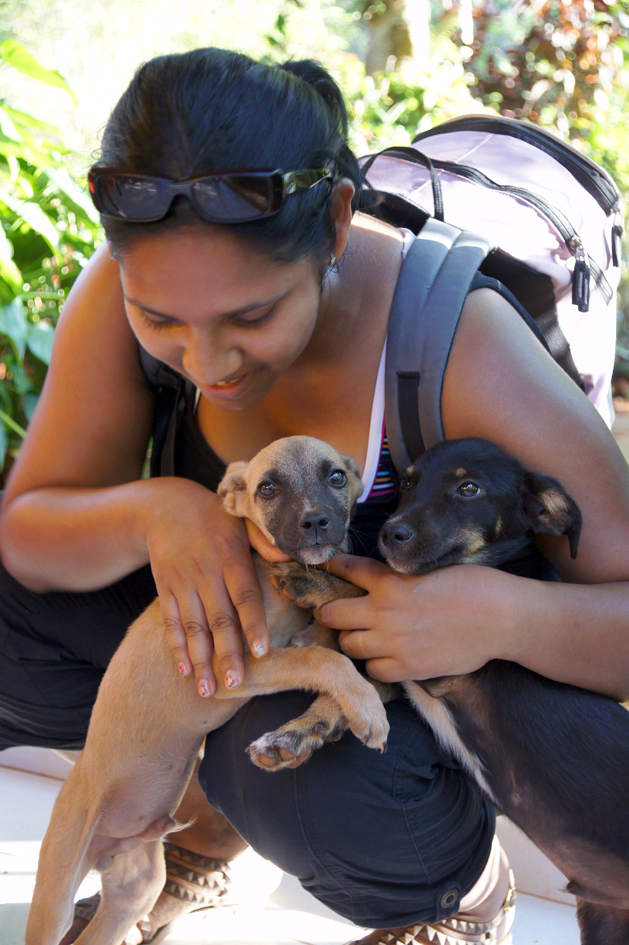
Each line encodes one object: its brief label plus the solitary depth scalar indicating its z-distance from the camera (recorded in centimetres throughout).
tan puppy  197
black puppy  186
